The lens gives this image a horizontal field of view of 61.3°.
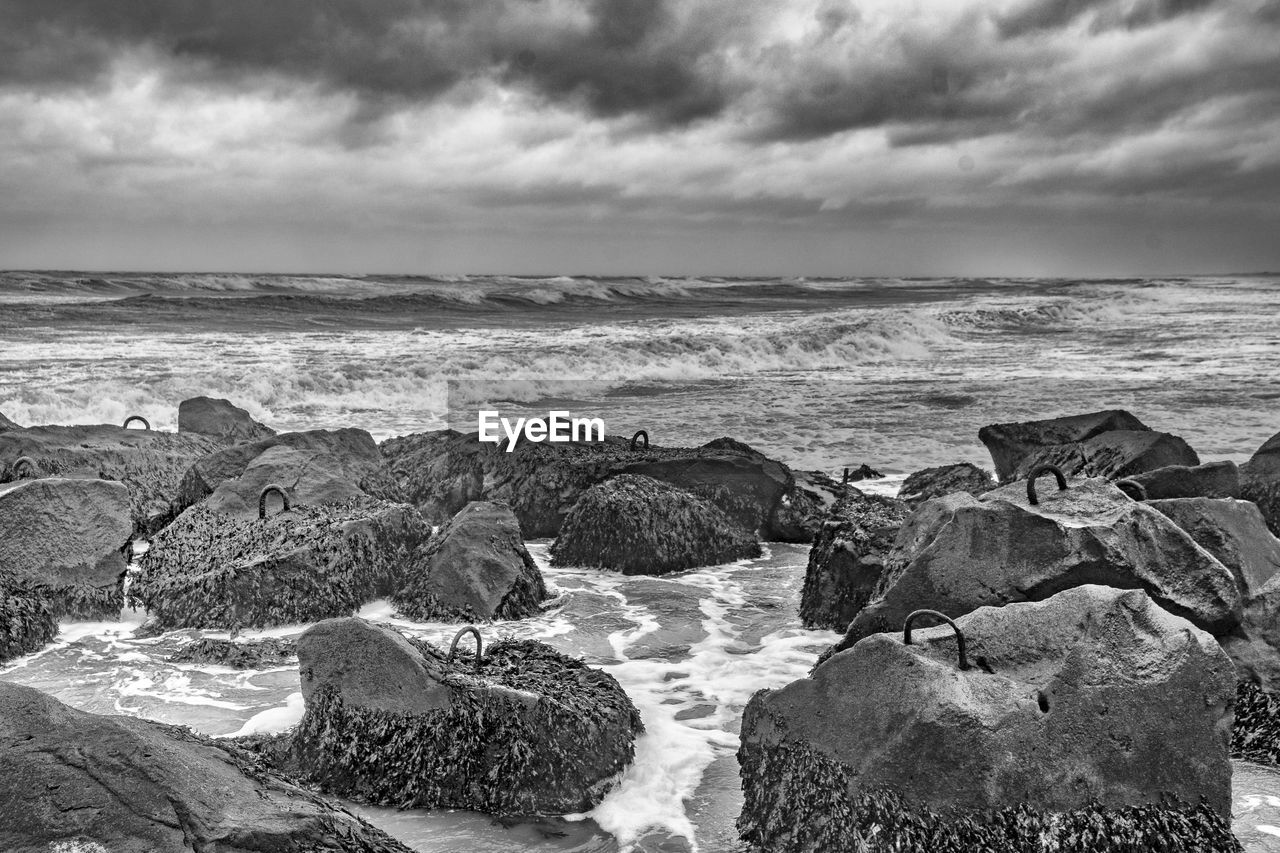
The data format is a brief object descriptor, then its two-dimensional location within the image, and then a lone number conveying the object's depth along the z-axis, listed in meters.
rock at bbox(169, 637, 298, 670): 5.53
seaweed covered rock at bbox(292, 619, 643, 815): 4.03
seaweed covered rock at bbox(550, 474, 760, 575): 7.43
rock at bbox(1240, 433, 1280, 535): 7.26
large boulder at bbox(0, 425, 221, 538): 8.36
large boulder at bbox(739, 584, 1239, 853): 3.24
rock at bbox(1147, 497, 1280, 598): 4.98
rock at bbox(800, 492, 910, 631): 6.05
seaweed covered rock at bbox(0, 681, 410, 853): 2.44
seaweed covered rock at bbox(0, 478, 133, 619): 6.19
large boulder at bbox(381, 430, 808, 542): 8.33
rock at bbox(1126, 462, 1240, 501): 6.40
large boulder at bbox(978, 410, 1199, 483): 8.04
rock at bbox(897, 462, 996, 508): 8.48
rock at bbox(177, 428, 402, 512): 7.32
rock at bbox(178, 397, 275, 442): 10.84
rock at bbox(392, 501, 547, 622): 6.25
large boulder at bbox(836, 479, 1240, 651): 4.37
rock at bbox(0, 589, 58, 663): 5.60
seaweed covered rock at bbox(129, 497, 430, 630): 6.16
